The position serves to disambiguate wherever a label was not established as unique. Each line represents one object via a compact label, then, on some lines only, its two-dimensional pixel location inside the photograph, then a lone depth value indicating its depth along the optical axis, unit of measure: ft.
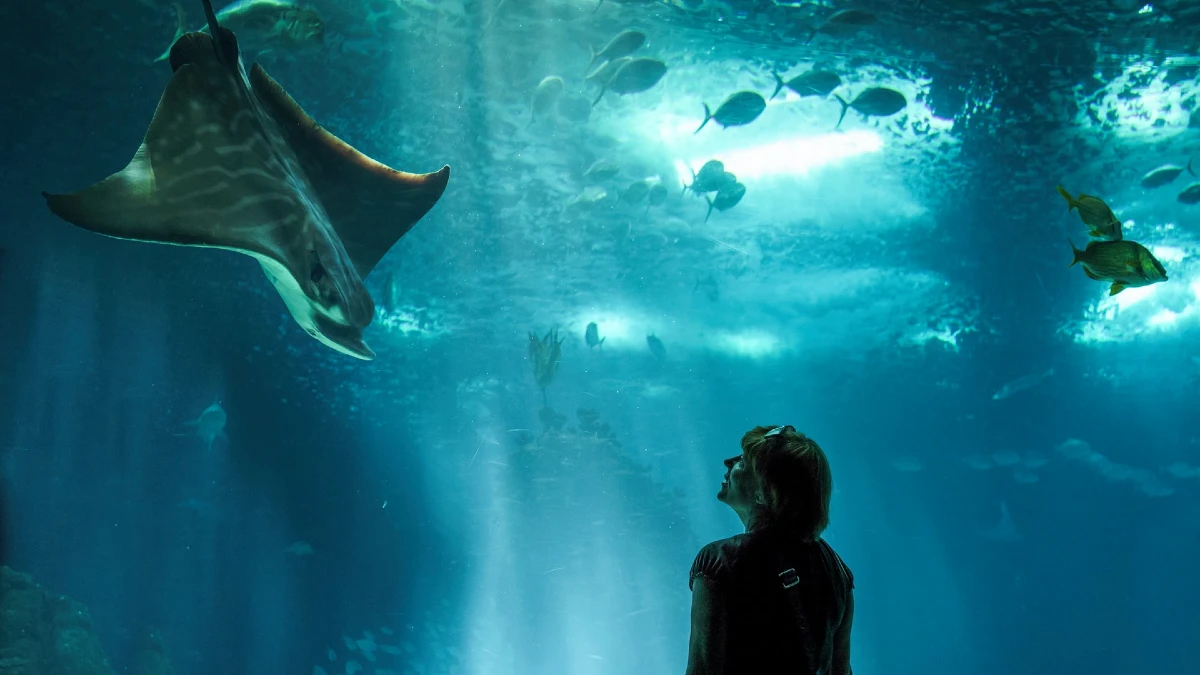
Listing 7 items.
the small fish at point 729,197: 34.41
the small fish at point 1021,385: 61.26
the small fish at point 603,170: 34.68
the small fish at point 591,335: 41.67
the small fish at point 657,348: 53.93
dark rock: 41.75
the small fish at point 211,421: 46.44
